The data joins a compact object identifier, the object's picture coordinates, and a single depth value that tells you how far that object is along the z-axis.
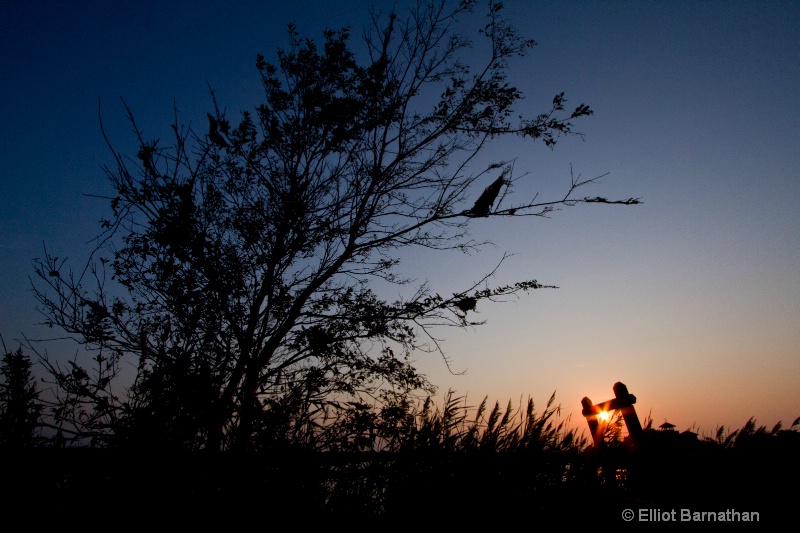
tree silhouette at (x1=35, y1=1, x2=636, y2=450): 4.91
